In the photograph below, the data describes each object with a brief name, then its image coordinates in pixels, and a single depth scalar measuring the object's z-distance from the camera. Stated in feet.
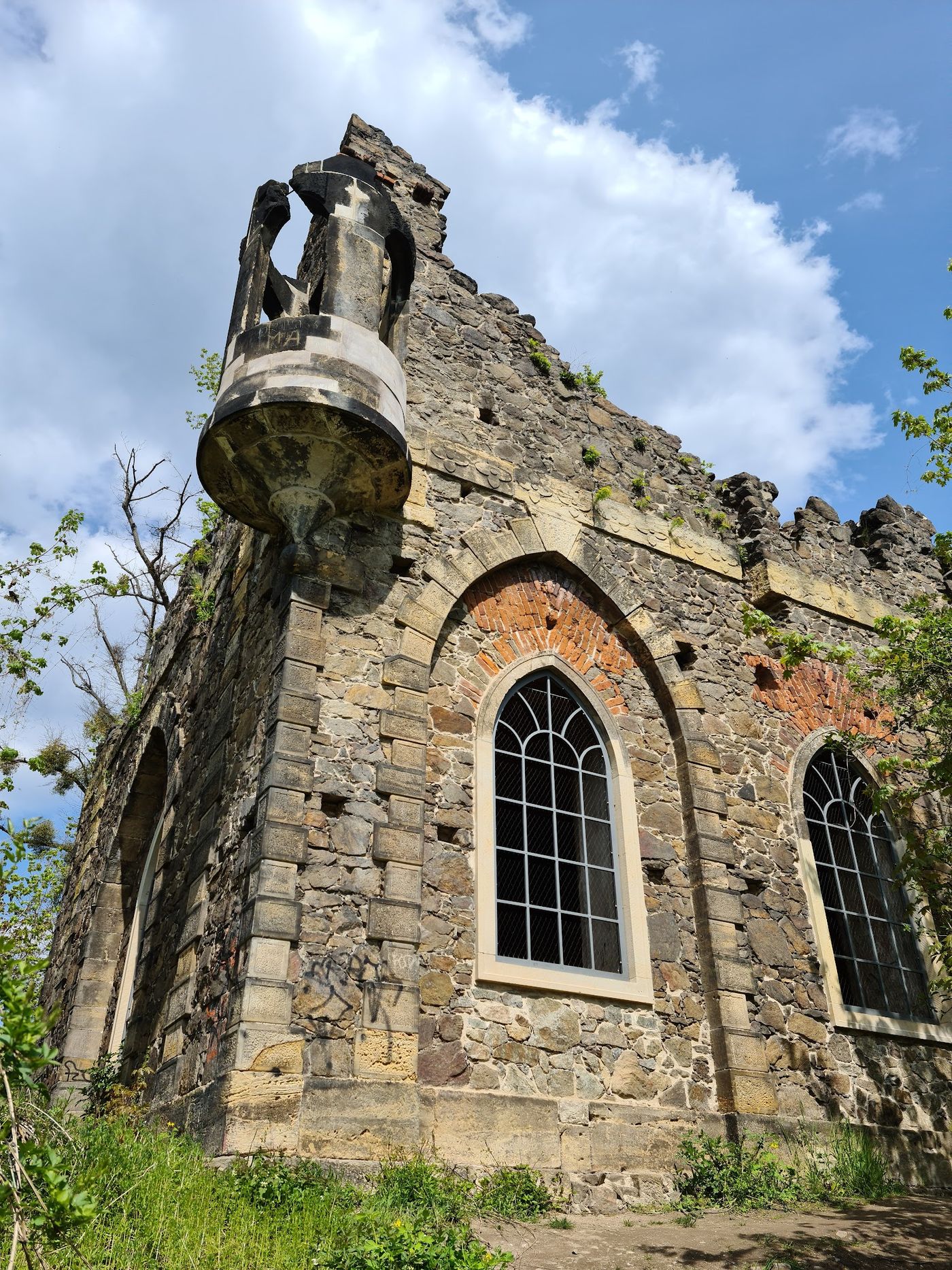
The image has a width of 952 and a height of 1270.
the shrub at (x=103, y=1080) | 28.19
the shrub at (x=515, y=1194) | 19.81
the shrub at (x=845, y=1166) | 24.21
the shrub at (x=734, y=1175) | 22.65
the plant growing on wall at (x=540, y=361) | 32.78
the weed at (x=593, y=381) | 33.78
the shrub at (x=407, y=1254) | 14.64
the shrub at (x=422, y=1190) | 18.15
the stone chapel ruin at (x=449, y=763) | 21.02
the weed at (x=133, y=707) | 43.66
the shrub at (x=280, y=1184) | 17.10
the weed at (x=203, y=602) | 33.96
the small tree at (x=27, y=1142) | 9.52
